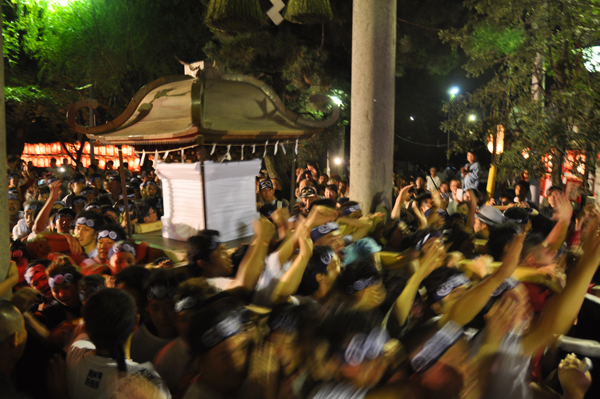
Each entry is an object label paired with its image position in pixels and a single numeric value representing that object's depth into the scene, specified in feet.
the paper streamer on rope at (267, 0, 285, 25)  19.34
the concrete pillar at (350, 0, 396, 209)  18.54
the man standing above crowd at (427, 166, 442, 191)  33.44
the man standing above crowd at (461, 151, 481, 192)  30.45
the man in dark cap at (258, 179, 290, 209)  23.81
